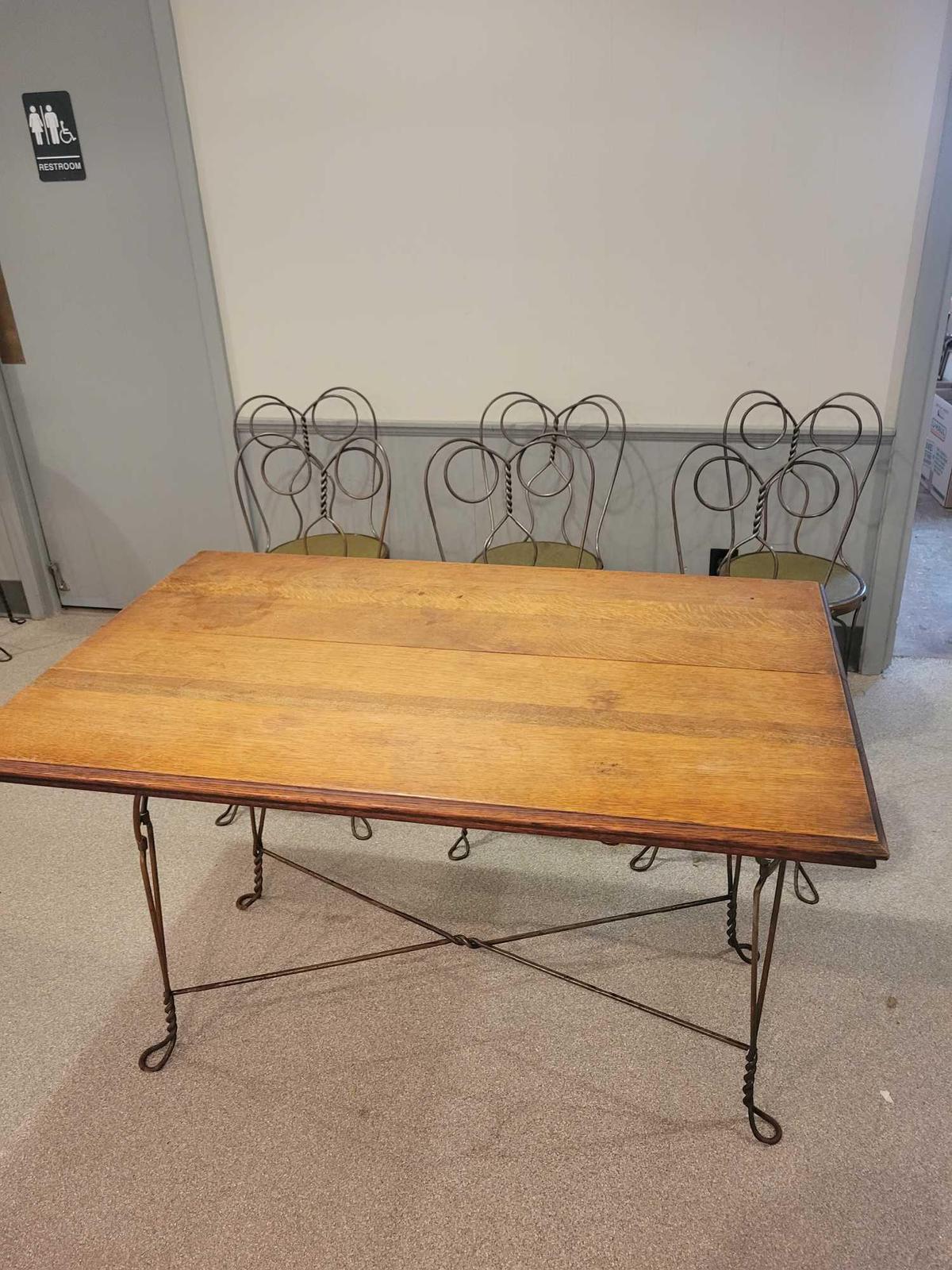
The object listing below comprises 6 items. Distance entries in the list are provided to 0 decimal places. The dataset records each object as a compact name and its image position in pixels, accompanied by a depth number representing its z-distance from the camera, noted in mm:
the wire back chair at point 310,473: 2988
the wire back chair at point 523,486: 2881
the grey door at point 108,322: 2746
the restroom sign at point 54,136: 2816
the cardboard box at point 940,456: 4773
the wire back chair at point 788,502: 2566
